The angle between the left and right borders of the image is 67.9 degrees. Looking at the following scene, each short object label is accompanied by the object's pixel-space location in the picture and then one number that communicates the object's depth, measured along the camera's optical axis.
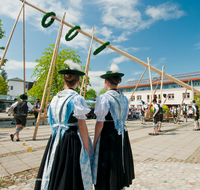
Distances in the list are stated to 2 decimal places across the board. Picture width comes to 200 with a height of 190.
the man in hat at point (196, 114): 9.62
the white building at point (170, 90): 37.11
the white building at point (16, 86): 56.56
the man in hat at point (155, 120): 8.04
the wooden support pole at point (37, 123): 6.00
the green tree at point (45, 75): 18.64
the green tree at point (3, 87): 30.58
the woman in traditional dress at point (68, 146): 1.73
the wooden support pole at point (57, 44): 6.79
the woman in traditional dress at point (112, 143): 1.97
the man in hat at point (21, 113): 6.05
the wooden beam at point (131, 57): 8.45
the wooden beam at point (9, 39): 5.32
